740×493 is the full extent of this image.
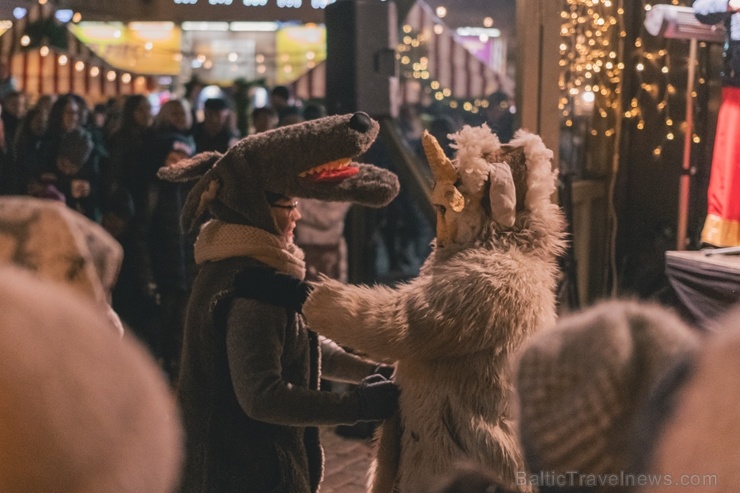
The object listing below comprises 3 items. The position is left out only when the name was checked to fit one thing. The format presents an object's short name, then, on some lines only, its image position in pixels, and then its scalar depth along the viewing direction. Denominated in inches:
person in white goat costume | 87.6
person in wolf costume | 92.0
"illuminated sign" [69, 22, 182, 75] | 477.7
